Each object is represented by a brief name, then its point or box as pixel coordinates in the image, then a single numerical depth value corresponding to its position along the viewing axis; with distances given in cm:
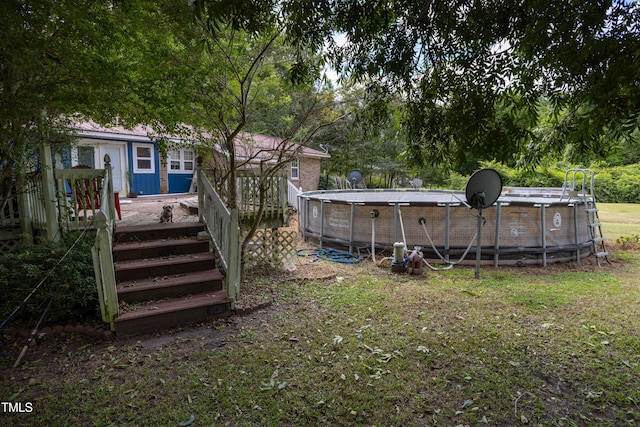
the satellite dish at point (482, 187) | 584
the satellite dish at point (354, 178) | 1700
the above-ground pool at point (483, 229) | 706
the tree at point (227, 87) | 441
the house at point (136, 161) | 1162
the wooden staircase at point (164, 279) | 392
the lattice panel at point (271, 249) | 618
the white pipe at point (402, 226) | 734
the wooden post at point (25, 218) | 540
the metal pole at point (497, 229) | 696
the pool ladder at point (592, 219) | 727
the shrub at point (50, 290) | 382
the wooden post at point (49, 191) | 495
